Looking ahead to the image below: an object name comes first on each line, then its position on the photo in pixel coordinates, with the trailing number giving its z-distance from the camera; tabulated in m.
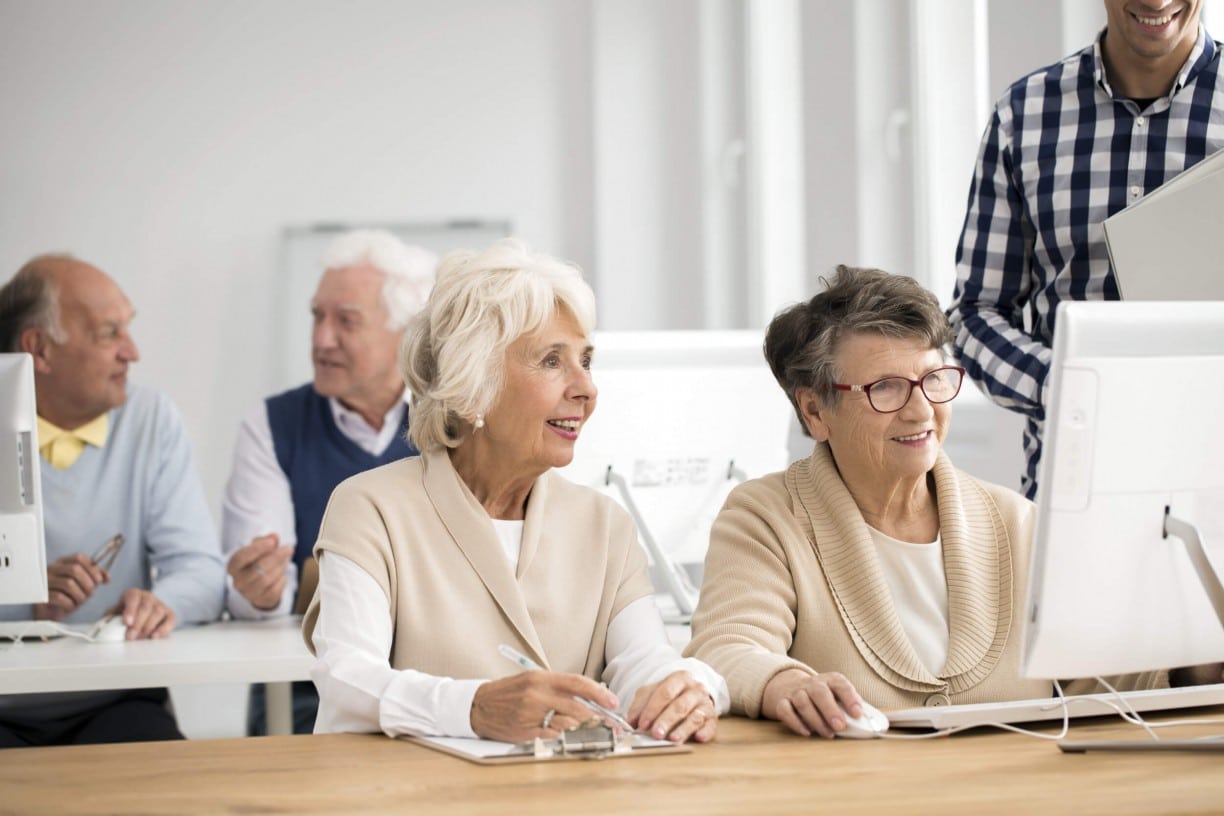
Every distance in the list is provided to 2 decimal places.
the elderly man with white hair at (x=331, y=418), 3.49
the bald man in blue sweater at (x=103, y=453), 3.12
